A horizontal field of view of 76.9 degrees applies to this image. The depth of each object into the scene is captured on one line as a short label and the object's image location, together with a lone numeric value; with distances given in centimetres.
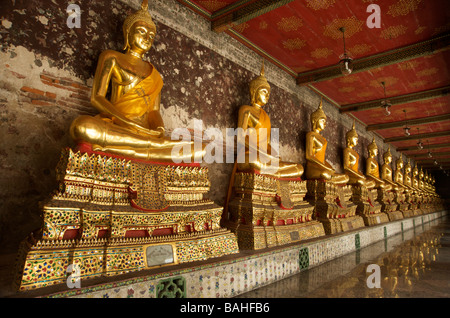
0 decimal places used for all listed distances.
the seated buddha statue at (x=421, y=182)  1373
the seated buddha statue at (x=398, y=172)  1108
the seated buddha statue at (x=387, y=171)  870
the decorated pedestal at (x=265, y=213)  299
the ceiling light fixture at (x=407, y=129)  800
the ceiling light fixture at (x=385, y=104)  578
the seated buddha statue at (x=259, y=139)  348
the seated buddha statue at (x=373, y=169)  755
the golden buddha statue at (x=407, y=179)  1194
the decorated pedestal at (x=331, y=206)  445
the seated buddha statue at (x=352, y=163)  646
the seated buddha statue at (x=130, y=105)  219
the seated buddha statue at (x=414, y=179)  1286
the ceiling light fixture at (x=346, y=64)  394
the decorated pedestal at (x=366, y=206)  594
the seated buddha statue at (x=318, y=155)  493
